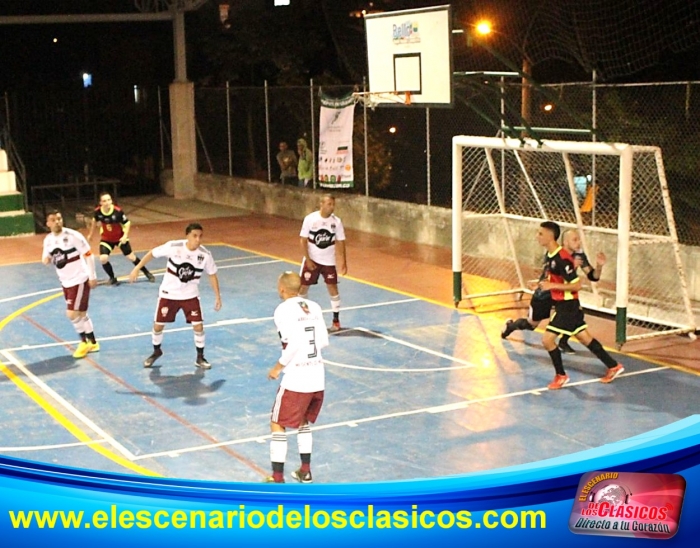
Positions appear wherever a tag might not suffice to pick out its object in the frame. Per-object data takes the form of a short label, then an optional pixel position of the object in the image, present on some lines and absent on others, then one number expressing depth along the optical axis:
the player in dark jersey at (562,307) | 12.83
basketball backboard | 16.09
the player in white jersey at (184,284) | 13.61
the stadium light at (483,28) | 17.96
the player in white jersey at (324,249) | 15.68
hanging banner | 24.89
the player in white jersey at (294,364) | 9.55
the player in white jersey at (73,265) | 14.46
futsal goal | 14.77
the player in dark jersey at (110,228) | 19.50
